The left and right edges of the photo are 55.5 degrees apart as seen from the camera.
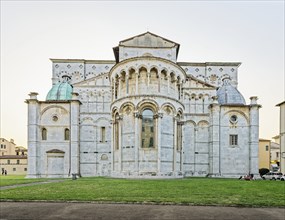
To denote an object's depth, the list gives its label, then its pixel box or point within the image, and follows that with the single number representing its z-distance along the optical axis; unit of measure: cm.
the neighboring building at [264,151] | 6381
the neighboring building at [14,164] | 6962
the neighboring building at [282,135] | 4434
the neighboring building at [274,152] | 8095
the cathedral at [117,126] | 3841
